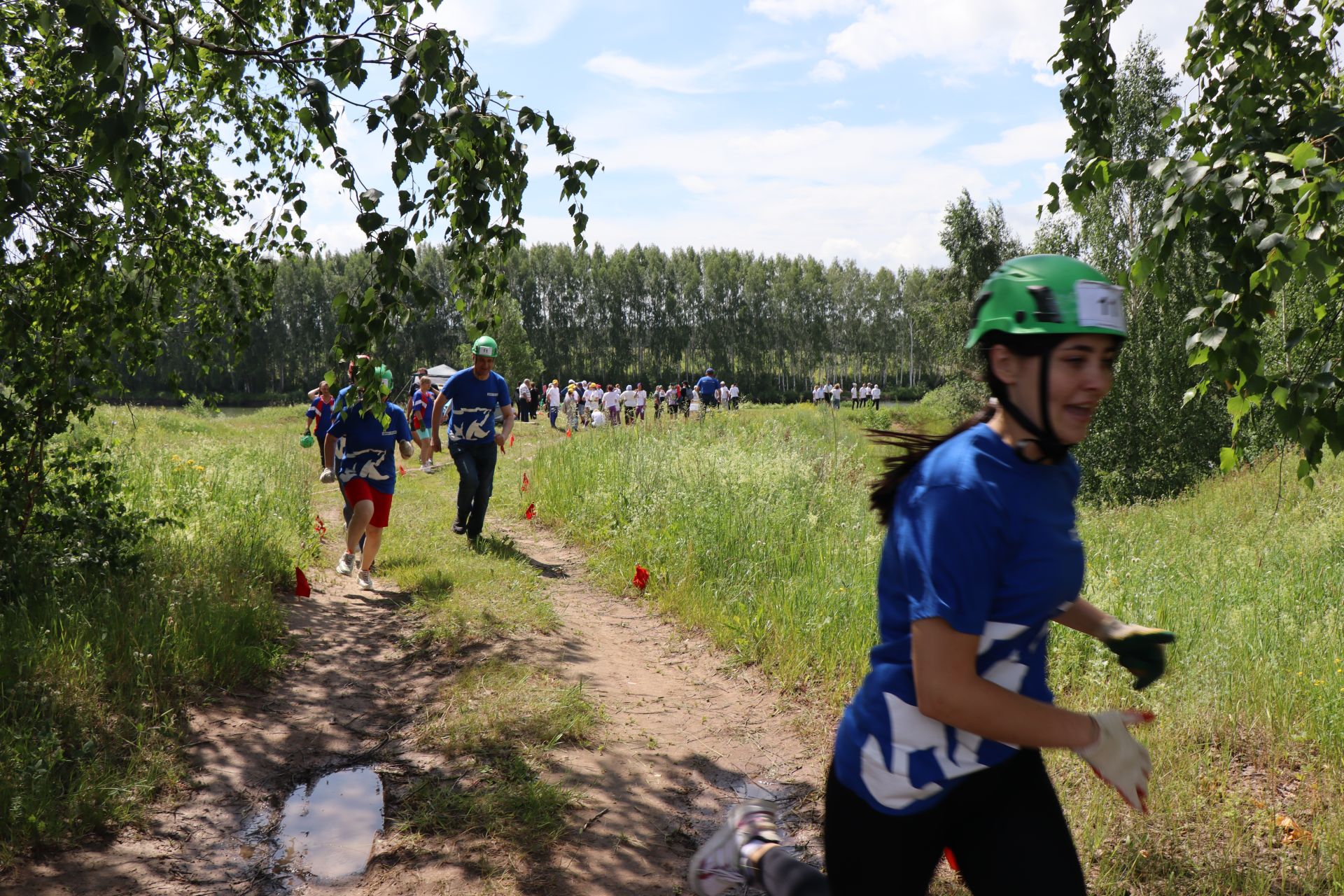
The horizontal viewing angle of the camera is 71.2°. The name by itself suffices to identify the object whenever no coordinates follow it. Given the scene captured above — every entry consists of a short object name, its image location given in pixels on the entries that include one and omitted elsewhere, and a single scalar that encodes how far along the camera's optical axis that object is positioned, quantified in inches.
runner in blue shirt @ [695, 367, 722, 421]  1076.5
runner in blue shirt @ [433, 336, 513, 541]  362.3
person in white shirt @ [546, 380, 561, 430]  1305.4
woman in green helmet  69.1
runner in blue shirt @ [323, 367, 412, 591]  312.8
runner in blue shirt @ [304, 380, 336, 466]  398.6
